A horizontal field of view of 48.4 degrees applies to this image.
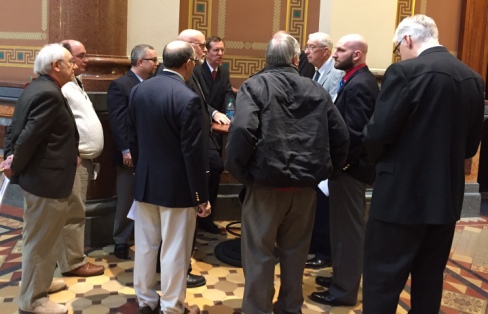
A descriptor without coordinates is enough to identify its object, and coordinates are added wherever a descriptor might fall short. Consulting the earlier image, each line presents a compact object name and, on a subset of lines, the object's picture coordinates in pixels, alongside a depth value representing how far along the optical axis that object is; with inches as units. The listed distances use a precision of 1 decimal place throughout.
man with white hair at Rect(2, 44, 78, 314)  112.3
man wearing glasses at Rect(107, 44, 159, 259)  155.9
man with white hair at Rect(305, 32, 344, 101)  152.7
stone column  167.2
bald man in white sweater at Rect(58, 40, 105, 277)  134.3
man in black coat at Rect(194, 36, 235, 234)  181.6
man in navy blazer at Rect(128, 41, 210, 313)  112.7
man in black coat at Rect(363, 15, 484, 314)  96.8
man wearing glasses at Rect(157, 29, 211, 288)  129.0
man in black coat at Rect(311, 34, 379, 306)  126.3
